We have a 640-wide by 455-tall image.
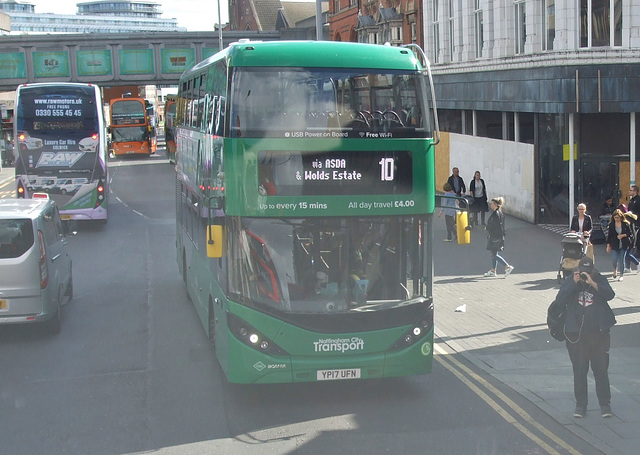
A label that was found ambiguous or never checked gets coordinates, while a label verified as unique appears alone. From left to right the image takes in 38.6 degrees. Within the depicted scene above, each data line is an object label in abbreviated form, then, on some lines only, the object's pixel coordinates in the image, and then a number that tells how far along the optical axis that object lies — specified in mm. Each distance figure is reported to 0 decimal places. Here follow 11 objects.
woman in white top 17750
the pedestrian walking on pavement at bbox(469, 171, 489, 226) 24531
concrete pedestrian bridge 55094
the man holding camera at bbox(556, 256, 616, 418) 9164
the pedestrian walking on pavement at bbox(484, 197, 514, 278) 18375
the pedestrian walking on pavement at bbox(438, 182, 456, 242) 22766
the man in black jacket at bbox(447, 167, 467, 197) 24281
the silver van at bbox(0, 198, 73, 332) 12875
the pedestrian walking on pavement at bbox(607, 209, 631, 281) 17359
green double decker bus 9633
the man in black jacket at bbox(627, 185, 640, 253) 19641
